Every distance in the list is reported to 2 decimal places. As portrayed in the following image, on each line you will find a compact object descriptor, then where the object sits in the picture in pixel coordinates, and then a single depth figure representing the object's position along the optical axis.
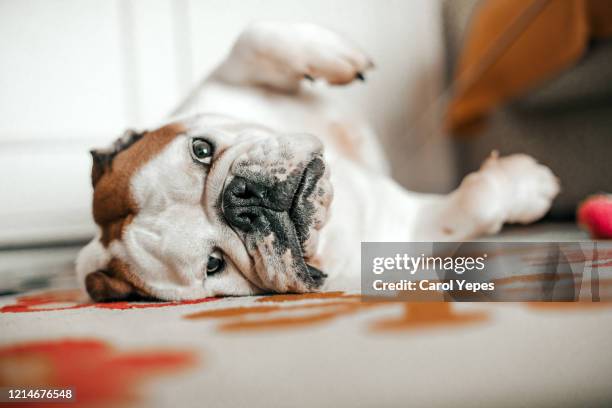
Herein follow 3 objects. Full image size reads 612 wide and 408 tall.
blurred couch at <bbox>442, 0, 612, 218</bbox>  1.81
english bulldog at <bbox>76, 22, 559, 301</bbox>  1.01
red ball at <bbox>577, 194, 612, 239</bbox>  1.29
